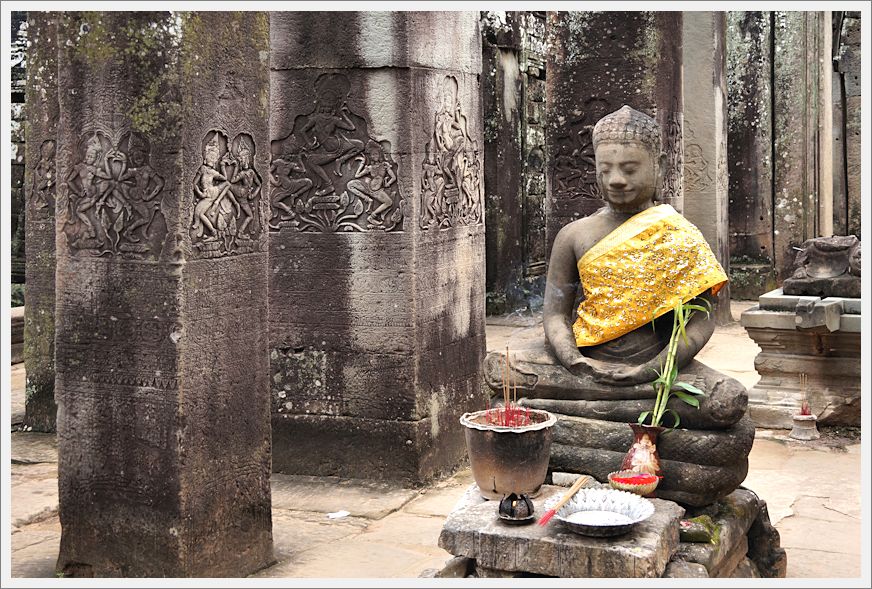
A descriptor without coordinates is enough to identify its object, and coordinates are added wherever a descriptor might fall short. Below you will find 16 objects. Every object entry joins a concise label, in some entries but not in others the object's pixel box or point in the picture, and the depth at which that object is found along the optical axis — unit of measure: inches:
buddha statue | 190.4
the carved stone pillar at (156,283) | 187.2
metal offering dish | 164.1
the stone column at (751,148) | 581.3
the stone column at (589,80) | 306.5
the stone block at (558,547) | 161.6
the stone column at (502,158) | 530.9
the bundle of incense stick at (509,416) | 178.7
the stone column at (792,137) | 577.3
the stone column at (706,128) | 487.8
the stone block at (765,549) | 199.9
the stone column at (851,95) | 760.3
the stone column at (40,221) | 296.0
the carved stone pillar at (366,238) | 263.0
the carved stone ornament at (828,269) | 323.9
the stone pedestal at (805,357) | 312.7
